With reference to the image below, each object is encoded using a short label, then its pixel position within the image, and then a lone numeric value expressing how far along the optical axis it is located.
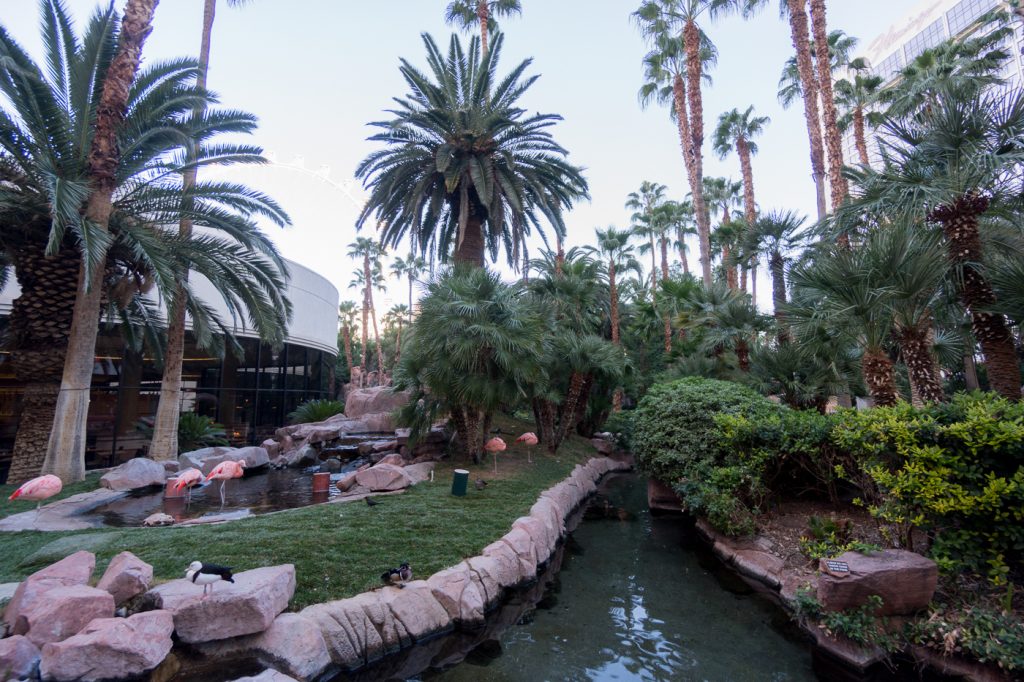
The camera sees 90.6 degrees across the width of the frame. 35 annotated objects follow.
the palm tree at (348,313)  50.48
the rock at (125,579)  4.70
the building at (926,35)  35.09
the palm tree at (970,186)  7.50
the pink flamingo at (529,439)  13.72
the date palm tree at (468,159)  16.53
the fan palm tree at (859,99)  21.91
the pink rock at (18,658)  3.74
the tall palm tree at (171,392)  13.21
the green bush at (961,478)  4.90
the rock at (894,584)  5.31
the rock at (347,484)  10.99
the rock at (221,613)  4.55
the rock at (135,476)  10.73
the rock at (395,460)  13.52
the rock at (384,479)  10.48
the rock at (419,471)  11.33
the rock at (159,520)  7.99
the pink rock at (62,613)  4.07
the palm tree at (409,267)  47.81
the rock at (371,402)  21.91
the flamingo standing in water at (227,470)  9.74
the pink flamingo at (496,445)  12.08
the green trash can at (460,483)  9.67
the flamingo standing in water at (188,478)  9.65
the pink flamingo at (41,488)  7.56
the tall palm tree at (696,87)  18.77
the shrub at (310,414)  22.02
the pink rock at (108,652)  3.83
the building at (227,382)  15.65
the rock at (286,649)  4.50
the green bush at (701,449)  8.68
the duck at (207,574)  4.73
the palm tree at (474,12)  23.03
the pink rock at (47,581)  4.28
